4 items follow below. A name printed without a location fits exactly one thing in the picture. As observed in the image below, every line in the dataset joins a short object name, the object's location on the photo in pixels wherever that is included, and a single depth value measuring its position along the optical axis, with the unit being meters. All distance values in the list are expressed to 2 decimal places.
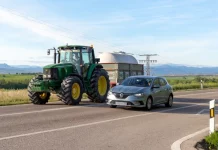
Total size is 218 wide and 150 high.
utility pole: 70.43
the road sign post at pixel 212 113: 9.37
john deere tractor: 17.53
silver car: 15.70
